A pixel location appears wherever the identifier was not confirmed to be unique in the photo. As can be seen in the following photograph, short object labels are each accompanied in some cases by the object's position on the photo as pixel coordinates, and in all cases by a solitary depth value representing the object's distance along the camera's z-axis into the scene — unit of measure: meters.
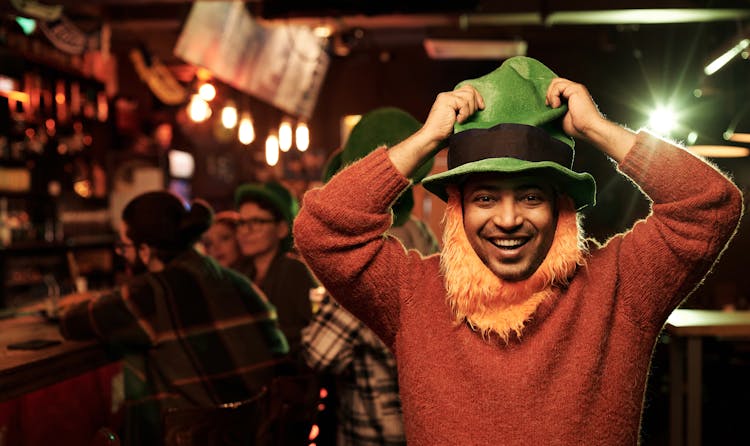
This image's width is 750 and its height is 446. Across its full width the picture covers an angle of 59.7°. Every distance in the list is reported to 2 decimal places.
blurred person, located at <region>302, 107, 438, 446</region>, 2.46
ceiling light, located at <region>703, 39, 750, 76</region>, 4.60
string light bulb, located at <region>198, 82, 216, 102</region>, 6.63
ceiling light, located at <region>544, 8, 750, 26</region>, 4.52
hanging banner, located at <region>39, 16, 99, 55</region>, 5.43
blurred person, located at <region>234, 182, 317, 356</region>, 3.93
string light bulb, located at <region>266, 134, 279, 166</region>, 6.66
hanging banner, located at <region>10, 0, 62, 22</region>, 4.38
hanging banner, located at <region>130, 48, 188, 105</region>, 8.23
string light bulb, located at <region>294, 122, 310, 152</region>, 6.16
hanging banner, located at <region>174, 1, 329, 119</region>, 4.90
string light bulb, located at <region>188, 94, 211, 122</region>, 6.50
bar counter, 2.36
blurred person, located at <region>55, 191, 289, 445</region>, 2.80
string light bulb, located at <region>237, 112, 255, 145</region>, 6.38
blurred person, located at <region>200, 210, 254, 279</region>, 5.05
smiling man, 1.44
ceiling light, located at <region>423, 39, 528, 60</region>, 6.38
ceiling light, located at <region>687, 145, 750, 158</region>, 4.73
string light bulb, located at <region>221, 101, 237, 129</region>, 6.20
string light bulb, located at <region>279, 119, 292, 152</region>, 6.20
